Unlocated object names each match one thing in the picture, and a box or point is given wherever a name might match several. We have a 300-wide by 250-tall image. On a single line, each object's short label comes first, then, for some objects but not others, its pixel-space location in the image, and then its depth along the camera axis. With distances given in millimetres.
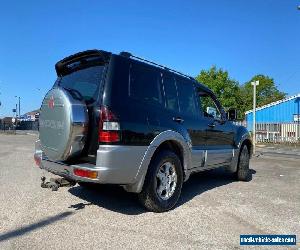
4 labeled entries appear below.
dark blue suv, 4562
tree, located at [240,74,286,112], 80062
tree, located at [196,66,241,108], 63194
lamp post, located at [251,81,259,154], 17067
